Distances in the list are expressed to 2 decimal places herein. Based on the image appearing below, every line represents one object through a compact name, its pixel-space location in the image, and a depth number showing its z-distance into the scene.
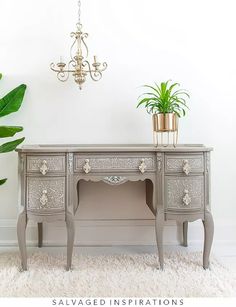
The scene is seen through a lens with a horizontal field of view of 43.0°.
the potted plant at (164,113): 2.35
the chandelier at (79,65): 2.56
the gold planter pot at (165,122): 2.35
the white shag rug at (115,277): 1.89
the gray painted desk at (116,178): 2.16
